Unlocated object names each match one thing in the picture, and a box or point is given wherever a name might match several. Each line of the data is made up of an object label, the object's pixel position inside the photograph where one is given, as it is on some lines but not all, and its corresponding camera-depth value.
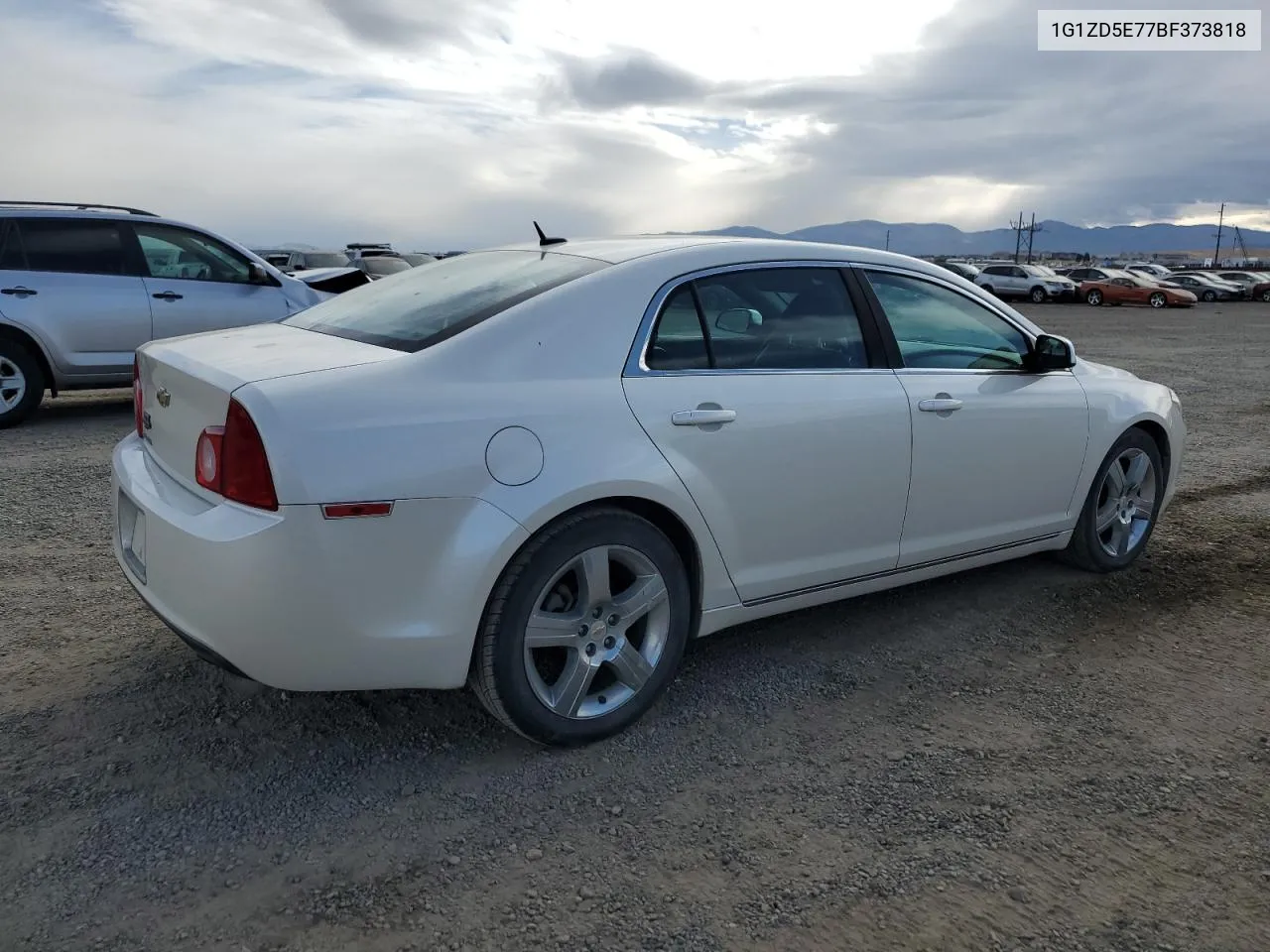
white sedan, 2.74
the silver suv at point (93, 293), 8.20
